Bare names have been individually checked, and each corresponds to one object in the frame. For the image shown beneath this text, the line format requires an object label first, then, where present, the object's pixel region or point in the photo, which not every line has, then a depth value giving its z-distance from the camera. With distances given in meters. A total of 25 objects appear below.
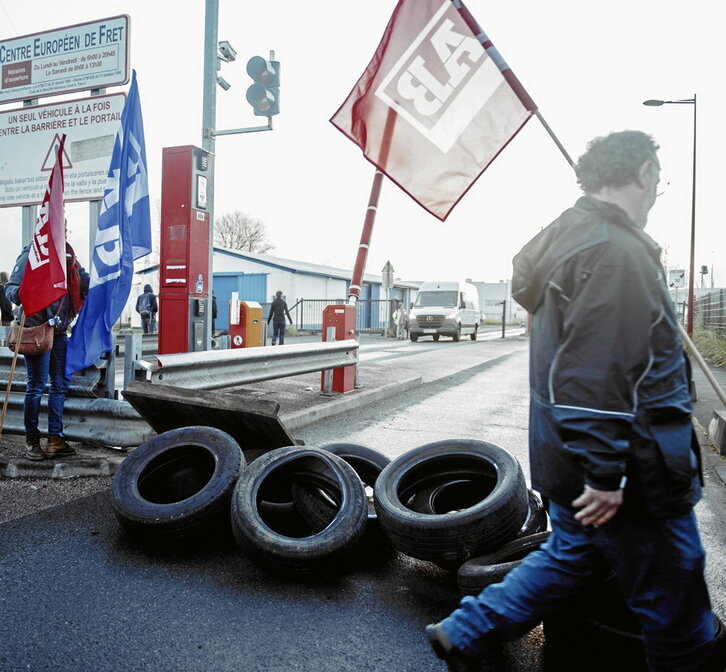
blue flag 5.65
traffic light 9.37
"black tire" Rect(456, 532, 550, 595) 2.52
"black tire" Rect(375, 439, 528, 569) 2.90
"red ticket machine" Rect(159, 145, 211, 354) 7.35
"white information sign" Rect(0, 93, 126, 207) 8.38
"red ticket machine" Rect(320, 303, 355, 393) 8.95
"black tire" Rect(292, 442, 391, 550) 3.48
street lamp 25.72
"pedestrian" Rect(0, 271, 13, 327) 9.16
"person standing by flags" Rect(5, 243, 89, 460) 5.27
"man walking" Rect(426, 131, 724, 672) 1.78
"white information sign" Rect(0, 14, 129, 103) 8.62
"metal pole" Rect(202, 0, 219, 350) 9.37
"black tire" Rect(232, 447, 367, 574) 3.04
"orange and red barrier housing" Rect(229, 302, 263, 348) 12.23
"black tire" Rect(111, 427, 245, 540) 3.38
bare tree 71.94
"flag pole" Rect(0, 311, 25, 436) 5.11
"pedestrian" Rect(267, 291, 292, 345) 21.11
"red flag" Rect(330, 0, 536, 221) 5.00
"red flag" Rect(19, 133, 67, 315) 5.19
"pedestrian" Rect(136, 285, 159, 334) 20.53
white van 28.05
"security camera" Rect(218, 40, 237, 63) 9.84
